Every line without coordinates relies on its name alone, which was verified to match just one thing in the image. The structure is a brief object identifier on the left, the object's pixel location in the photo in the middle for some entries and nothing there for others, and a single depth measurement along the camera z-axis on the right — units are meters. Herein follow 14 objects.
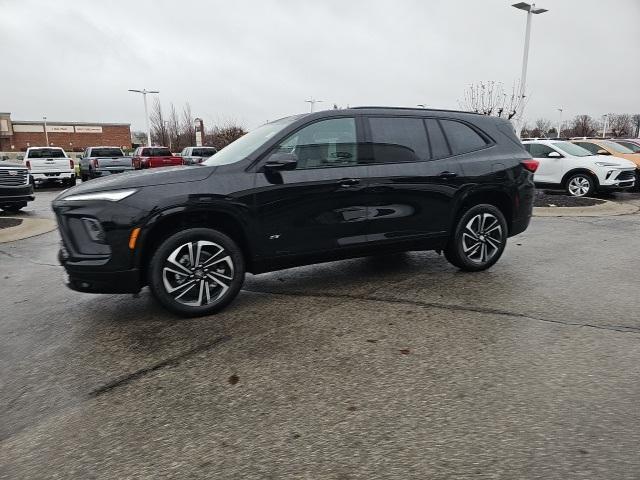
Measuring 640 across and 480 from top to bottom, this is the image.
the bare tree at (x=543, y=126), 81.51
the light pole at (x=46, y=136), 75.44
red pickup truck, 21.98
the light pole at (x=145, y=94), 44.58
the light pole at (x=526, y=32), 19.22
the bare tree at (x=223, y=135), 48.67
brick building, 74.44
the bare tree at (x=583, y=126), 73.50
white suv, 12.85
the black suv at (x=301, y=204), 3.93
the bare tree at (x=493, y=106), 24.79
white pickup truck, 19.61
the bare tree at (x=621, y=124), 77.61
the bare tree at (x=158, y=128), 57.12
